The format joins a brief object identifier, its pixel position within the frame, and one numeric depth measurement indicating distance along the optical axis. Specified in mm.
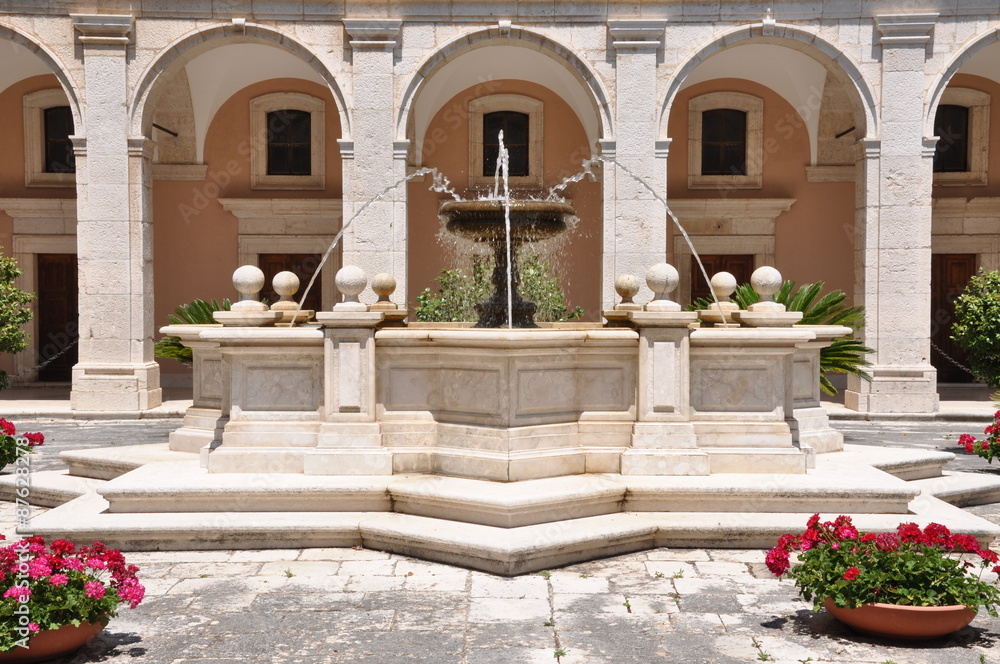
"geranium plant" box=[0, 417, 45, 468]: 8320
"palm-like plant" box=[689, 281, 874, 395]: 10250
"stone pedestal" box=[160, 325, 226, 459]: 8508
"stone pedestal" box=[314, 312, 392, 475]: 7102
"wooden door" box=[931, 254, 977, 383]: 17734
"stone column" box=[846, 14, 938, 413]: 14062
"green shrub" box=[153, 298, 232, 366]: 11495
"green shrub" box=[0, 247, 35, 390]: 13484
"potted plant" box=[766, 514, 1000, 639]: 4703
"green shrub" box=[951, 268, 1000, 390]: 11195
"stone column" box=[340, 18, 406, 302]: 14203
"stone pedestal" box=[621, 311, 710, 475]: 7059
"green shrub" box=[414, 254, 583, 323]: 14867
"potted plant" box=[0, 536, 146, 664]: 4324
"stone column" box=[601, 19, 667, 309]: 14172
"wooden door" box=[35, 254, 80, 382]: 17672
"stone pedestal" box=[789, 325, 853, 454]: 8383
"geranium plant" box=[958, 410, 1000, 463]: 8752
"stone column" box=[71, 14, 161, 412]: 14039
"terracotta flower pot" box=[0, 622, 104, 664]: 4406
